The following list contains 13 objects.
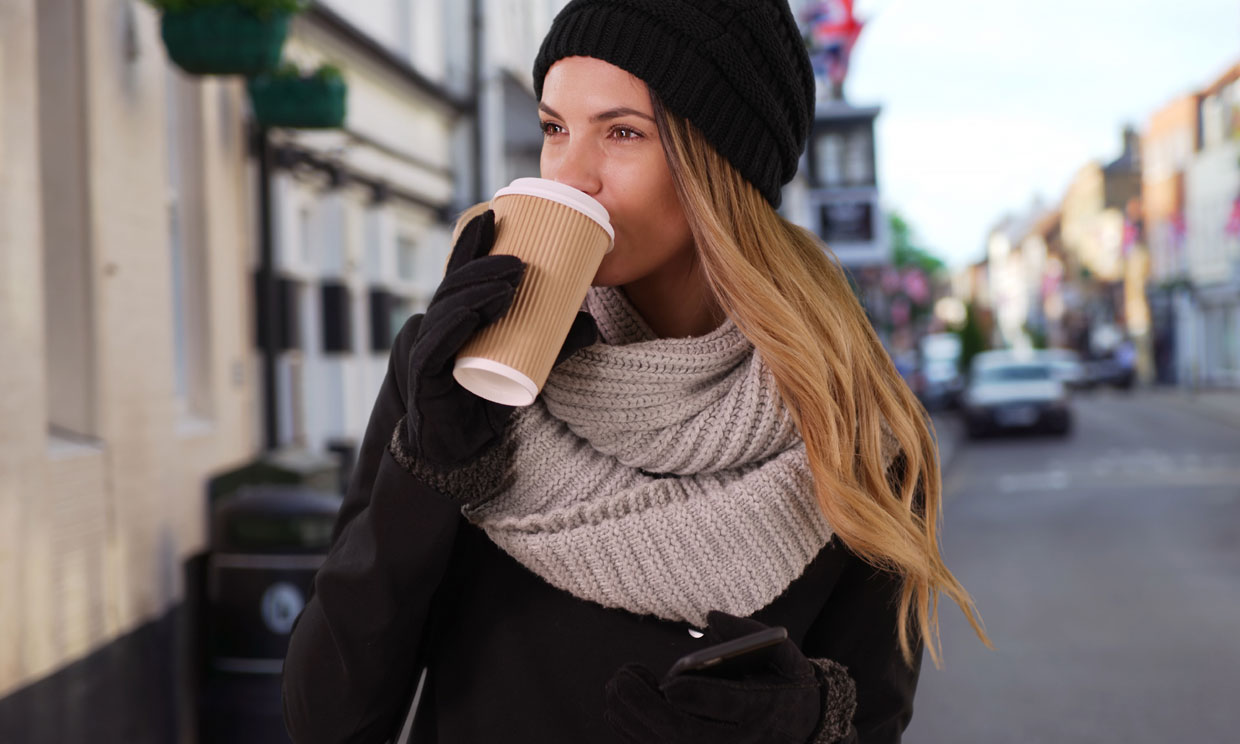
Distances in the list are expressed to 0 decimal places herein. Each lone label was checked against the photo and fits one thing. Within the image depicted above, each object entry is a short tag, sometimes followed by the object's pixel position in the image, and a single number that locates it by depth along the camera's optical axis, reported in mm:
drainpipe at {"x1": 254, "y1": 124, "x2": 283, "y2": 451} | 6008
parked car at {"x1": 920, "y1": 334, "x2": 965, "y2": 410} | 30625
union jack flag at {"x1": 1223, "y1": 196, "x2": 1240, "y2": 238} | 15820
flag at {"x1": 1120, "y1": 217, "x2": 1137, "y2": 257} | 39906
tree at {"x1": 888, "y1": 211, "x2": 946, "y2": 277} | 72375
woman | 1481
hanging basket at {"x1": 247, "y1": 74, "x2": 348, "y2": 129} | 5648
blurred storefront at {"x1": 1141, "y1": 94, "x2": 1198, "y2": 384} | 46875
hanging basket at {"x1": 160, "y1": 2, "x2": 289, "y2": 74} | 4574
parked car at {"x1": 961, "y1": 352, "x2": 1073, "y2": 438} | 21594
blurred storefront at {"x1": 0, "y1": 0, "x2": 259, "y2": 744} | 3717
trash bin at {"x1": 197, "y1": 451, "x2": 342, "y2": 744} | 4359
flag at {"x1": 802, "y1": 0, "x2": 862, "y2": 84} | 12562
